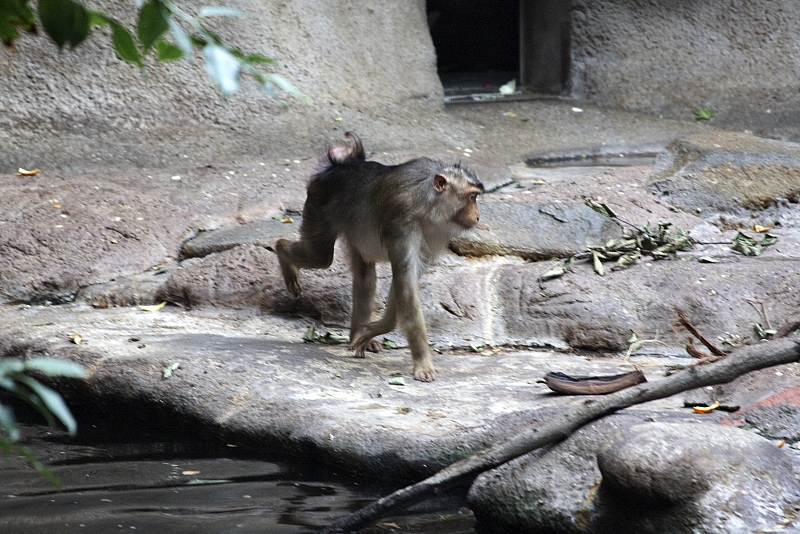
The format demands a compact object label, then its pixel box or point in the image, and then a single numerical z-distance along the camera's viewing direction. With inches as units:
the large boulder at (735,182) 640.4
